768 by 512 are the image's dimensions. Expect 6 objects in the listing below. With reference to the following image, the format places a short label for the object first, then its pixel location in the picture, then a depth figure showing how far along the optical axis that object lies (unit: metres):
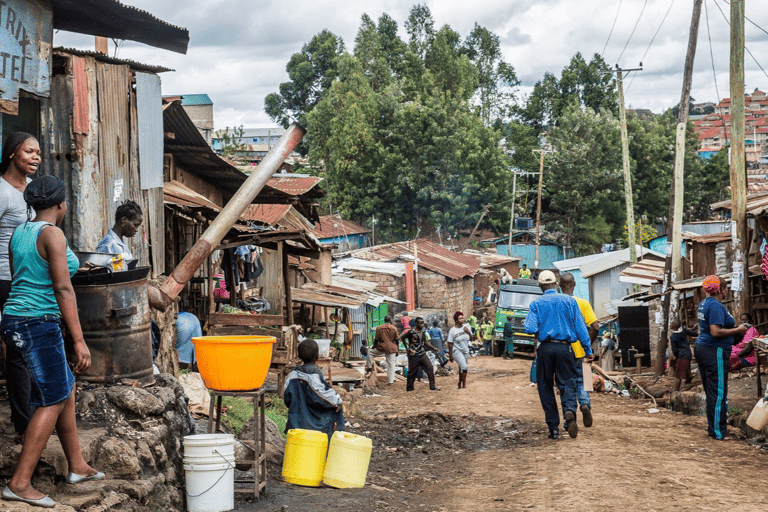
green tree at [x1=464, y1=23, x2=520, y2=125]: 60.28
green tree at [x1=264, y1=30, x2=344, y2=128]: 58.78
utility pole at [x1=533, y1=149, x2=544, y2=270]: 43.47
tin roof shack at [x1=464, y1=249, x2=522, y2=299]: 43.59
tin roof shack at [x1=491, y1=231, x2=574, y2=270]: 51.19
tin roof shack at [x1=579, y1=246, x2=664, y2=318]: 33.34
